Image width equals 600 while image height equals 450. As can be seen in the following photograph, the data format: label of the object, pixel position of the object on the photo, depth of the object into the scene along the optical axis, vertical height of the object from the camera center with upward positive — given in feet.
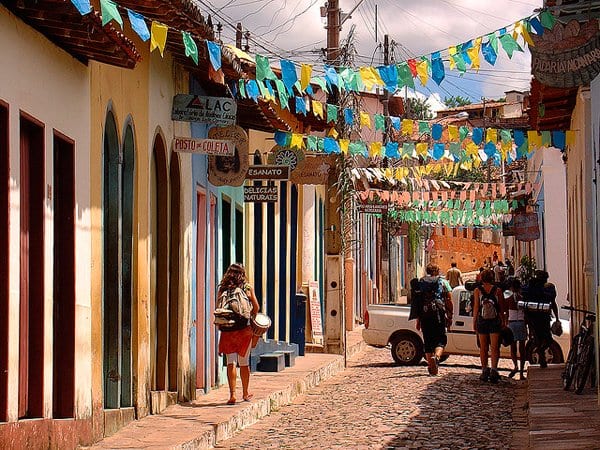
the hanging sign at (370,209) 116.98 +5.38
